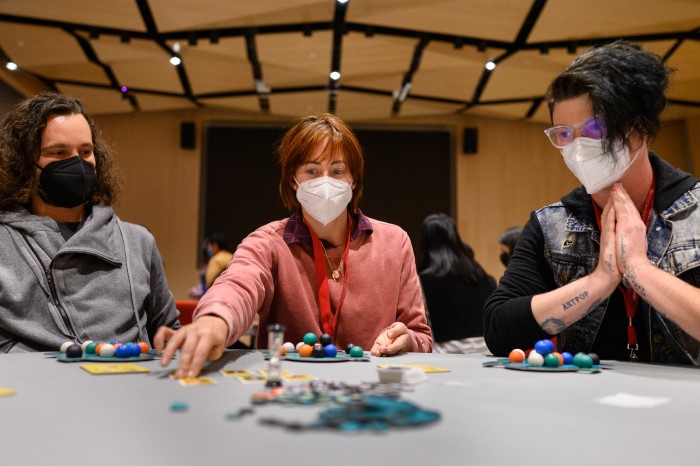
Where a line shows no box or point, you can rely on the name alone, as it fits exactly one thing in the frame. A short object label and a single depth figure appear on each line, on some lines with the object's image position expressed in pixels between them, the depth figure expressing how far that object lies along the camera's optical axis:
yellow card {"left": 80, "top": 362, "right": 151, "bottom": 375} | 1.16
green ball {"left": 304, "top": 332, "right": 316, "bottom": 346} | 1.60
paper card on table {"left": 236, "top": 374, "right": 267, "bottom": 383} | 1.04
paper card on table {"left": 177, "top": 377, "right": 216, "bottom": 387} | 1.01
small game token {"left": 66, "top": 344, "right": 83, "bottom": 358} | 1.36
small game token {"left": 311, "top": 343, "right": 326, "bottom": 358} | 1.44
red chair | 3.62
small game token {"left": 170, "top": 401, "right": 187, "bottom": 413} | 0.80
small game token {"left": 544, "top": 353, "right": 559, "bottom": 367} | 1.32
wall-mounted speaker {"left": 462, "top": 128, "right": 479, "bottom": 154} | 9.52
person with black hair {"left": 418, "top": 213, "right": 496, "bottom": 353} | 3.79
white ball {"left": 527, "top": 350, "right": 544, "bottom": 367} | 1.33
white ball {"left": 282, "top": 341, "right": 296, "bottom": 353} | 1.51
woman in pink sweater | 1.91
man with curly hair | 1.79
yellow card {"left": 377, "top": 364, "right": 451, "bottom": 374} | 1.28
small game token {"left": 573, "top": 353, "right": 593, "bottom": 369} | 1.32
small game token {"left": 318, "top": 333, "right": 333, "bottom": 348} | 1.53
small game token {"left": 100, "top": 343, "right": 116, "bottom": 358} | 1.36
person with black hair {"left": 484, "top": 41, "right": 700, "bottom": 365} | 1.52
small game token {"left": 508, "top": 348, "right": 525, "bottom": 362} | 1.42
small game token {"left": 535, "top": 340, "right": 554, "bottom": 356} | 1.39
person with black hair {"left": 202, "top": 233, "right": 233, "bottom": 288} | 7.09
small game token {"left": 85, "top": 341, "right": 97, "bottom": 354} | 1.40
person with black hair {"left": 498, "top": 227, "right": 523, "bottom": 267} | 4.87
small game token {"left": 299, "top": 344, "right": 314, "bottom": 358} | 1.45
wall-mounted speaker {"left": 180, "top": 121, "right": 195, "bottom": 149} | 9.34
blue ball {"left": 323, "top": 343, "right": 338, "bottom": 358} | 1.46
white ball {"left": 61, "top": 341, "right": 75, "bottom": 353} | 1.40
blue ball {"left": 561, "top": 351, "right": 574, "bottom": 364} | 1.36
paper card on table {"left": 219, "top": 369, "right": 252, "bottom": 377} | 1.13
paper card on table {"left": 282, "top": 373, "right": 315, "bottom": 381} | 1.08
